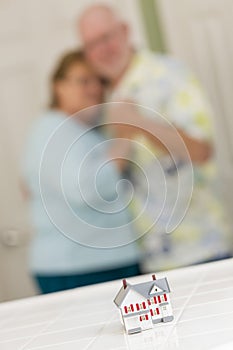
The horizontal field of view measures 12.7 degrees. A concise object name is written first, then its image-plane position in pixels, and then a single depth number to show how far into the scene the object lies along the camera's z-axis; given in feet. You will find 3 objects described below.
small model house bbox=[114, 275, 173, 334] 4.21
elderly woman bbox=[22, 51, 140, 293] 11.04
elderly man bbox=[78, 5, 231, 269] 10.85
